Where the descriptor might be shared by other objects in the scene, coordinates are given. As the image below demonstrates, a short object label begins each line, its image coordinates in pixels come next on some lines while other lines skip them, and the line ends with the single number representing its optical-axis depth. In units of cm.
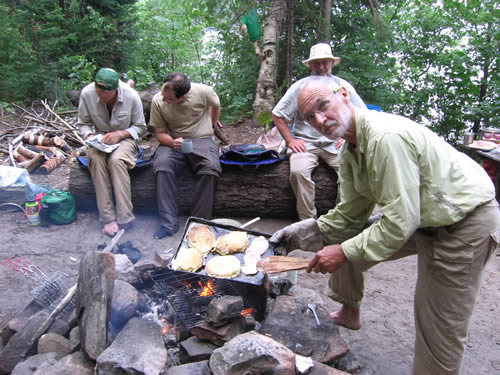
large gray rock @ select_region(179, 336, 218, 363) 207
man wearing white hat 411
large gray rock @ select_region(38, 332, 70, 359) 216
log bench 432
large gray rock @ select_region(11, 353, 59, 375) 198
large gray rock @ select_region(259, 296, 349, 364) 208
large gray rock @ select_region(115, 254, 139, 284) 269
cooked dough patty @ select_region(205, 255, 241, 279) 236
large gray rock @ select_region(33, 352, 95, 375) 188
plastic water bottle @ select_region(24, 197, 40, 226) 420
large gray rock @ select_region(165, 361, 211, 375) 188
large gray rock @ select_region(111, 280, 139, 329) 225
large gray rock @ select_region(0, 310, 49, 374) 217
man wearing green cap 415
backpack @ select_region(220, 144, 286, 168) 426
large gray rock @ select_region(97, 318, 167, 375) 181
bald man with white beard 172
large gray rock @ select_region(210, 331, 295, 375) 178
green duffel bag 419
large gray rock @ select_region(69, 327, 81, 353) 212
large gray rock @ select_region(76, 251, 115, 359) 202
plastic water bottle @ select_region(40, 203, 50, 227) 421
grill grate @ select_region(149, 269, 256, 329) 234
